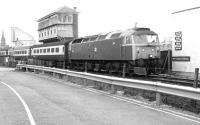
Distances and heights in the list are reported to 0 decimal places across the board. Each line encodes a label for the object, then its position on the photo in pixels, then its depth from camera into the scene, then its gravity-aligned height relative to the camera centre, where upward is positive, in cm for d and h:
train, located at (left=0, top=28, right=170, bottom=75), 2094 +58
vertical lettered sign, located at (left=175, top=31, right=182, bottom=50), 1869 +113
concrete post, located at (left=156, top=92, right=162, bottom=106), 1044 -121
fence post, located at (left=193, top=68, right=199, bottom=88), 994 -58
